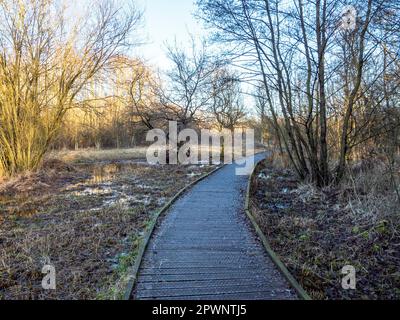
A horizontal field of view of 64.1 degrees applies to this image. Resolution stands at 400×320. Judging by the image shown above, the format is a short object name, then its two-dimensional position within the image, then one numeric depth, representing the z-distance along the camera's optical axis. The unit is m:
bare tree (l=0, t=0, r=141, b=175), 13.71
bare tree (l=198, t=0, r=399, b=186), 9.00
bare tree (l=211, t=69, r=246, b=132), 22.22
